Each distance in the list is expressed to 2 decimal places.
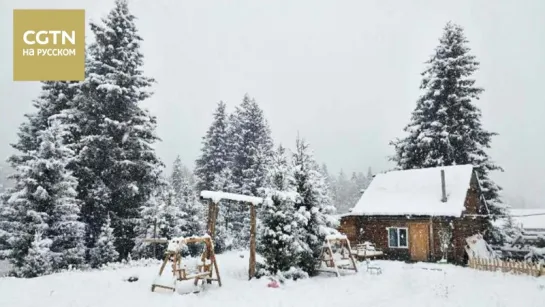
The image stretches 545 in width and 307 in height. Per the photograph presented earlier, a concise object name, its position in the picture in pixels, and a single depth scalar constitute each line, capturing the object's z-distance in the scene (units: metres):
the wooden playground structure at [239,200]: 14.48
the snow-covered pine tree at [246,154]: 35.59
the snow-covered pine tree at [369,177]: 85.22
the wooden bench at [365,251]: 20.11
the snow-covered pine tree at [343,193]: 89.40
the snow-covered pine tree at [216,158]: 36.66
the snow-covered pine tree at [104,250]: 19.58
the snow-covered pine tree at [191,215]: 27.98
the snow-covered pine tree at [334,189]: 82.35
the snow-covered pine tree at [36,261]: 15.75
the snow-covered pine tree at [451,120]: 28.33
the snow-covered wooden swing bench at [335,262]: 16.53
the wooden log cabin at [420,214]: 21.88
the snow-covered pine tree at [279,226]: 15.51
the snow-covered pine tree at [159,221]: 23.89
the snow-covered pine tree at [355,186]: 81.12
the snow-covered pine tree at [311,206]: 16.80
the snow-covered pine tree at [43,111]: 23.80
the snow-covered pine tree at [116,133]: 21.61
